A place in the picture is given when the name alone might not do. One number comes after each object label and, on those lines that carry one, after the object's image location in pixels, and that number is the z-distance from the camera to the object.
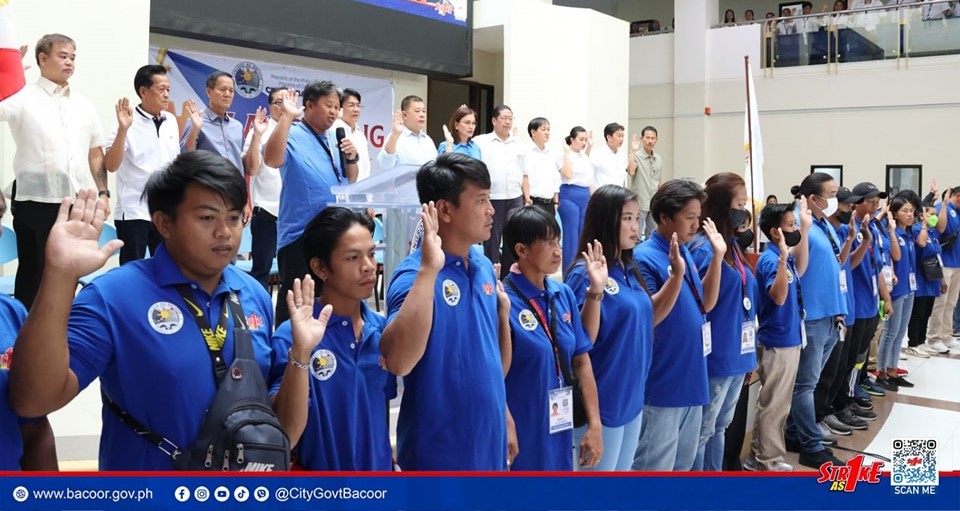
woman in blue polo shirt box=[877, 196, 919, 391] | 6.33
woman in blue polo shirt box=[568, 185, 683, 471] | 2.75
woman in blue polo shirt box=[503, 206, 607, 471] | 2.43
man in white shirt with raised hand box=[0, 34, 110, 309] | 3.98
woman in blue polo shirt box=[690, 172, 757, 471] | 3.39
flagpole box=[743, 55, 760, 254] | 4.21
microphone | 3.85
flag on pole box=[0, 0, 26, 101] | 2.59
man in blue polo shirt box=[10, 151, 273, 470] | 1.42
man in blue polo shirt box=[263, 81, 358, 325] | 3.74
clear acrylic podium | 3.46
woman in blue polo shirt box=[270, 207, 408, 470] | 1.70
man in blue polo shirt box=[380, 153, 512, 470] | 2.10
